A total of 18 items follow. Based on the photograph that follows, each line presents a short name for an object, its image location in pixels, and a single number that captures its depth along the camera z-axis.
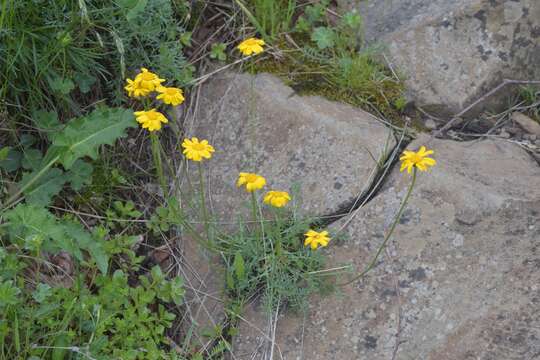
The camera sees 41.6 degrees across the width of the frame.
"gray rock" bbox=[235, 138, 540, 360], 2.53
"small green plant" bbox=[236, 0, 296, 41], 3.33
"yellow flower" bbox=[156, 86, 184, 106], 2.48
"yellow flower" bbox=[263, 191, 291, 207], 2.35
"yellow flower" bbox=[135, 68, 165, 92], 2.47
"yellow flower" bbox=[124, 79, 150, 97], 2.47
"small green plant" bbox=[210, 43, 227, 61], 3.35
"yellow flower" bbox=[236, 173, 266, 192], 2.29
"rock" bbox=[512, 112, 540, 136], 3.25
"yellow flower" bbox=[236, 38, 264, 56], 2.57
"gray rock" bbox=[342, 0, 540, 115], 3.29
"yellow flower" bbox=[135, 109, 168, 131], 2.37
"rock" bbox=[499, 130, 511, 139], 3.23
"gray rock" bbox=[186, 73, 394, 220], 2.96
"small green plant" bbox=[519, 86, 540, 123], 3.29
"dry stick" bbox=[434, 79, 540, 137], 3.27
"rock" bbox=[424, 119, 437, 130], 3.26
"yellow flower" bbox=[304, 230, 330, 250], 2.45
